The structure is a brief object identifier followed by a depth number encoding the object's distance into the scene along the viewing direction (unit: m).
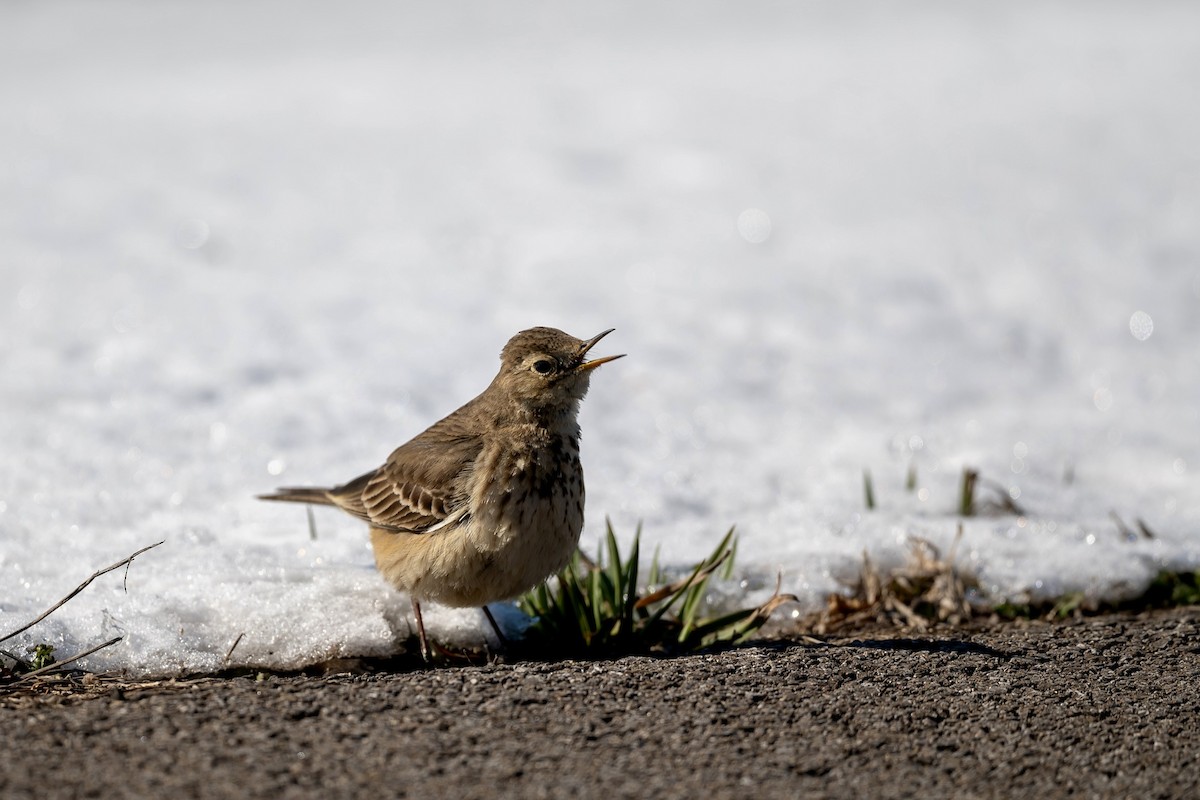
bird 9.97
